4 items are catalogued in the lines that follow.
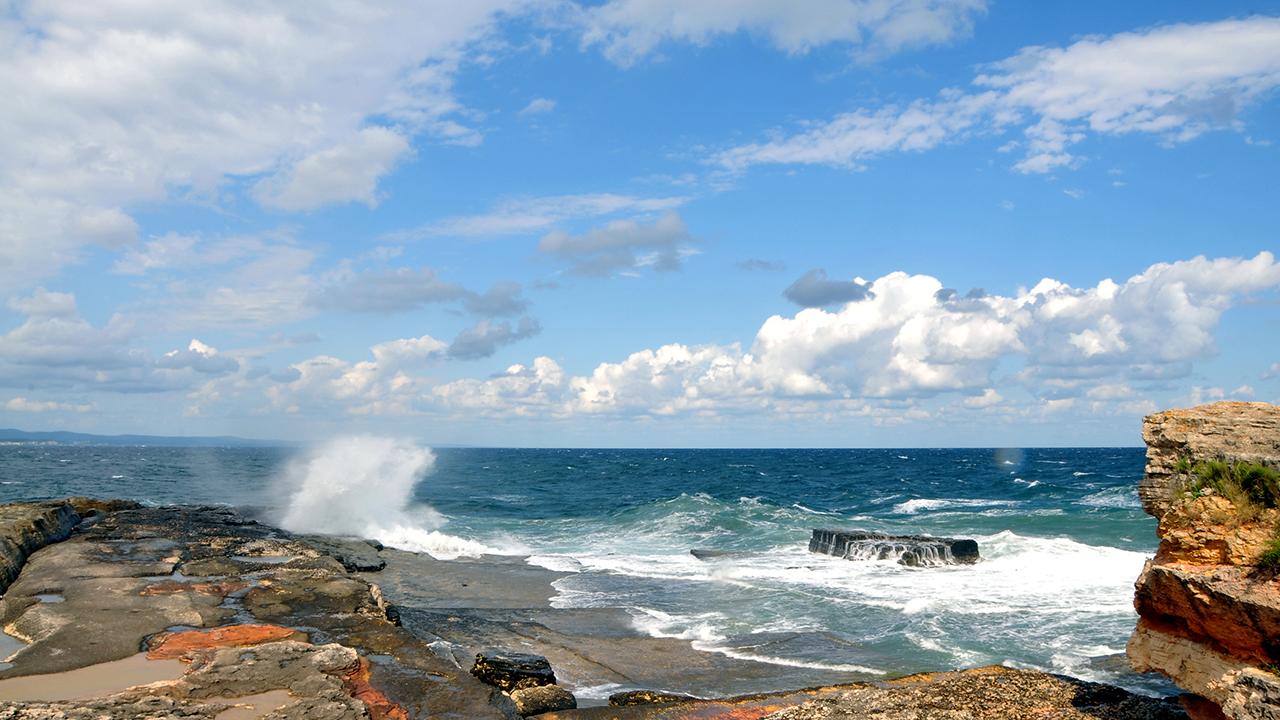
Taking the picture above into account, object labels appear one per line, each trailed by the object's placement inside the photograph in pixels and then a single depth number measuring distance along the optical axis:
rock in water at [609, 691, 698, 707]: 11.09
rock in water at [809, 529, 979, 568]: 26.09
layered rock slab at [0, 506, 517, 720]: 9.31
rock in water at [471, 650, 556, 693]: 11.47
